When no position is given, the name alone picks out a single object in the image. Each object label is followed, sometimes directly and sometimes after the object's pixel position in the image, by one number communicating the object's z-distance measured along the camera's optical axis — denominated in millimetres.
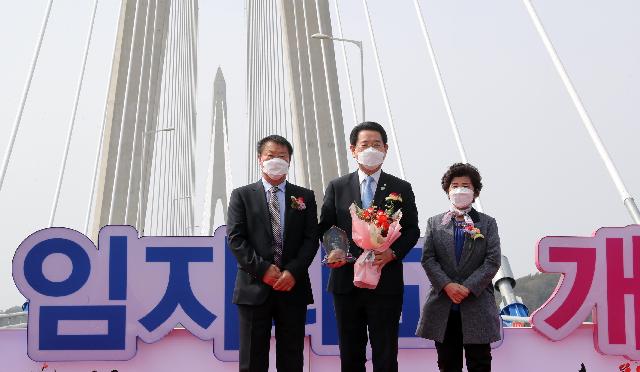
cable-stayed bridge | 15016
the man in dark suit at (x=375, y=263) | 5543
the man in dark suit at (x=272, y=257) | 5543
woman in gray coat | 5555
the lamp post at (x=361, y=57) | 18438
